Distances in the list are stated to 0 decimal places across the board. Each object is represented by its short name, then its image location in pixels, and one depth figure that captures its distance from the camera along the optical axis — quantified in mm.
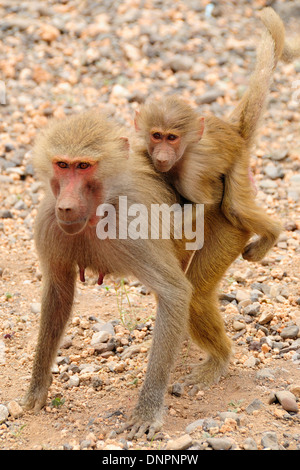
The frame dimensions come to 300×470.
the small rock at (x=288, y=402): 6832
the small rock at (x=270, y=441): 5965
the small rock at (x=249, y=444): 5935
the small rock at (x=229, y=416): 6500
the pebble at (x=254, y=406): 6839
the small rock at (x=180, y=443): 5867
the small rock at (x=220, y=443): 5895
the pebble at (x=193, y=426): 6402
